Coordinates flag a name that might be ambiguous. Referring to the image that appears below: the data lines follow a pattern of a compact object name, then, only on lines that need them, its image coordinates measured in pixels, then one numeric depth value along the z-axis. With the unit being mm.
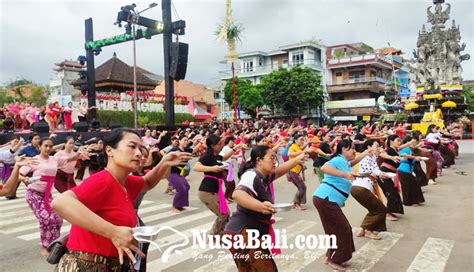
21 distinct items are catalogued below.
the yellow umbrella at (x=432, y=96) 30562
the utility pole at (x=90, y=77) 21091
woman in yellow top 8539
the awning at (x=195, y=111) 32031
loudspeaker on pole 16219
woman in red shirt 1958
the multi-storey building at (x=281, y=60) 47406
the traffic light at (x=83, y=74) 21184
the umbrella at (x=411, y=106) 30288
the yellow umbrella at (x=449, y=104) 29344
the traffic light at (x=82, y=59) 21023
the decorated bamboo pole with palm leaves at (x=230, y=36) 22391
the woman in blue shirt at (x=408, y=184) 8352
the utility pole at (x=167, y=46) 16734
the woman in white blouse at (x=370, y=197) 5789
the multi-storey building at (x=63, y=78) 49219
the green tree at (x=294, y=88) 40844
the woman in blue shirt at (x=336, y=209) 4824
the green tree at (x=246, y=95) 43344
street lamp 16484
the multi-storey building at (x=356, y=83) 45094
